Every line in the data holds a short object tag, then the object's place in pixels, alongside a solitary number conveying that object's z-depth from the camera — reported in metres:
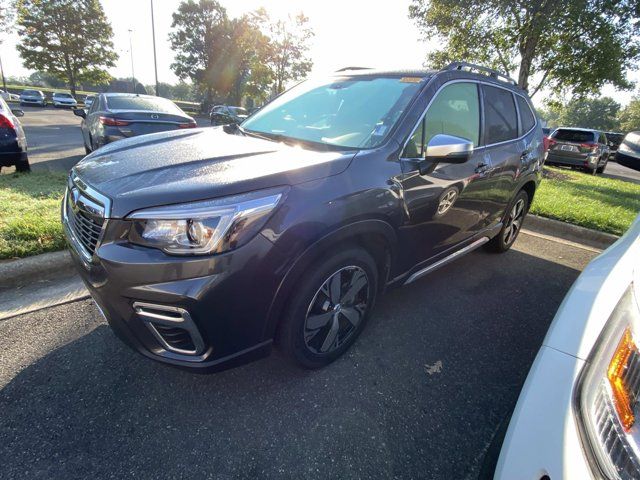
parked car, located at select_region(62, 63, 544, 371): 1.58
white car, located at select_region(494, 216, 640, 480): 0.82
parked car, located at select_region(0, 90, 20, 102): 34.88
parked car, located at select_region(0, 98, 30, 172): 5.43
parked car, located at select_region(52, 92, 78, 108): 34.31
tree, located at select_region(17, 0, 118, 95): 39.50
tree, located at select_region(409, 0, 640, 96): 9.70
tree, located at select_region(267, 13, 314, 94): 35.81
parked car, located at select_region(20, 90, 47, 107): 33.38
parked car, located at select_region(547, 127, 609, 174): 12.86
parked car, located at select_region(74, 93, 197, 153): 5.89
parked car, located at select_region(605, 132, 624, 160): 23.90
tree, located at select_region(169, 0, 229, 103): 46.09
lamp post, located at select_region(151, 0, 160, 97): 27.19
